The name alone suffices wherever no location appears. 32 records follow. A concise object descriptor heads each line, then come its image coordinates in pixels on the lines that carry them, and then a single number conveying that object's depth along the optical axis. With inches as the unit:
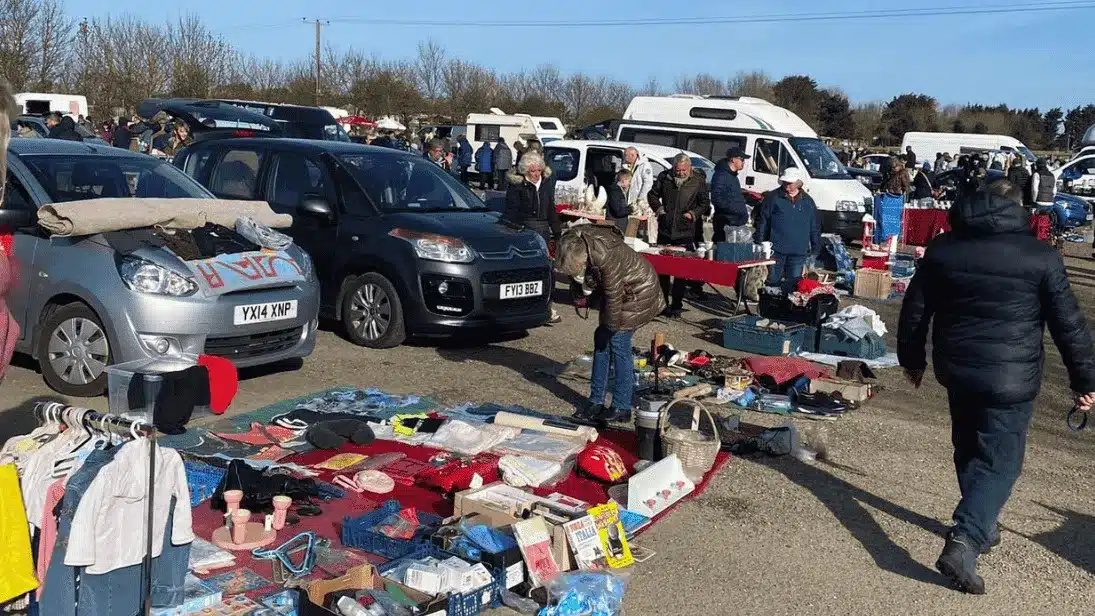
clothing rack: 147.4
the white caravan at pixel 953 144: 1347.9
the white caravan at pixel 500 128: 1456.7
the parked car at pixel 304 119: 802.2
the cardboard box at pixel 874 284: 571.8
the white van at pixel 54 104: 1338.6
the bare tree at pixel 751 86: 2569.4
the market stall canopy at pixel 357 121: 1475.6
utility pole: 2200.4
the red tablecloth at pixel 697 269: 454.9
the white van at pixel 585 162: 662.5
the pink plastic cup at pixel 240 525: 207.5
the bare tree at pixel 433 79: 2464.3
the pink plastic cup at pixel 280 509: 215.5
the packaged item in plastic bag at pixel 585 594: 187.5
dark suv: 376.5
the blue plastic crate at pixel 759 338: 416.2
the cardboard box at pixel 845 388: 346.0
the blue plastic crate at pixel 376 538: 206.2
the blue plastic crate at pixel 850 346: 416.5
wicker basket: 260.7
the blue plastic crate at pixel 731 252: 466.9
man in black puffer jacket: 200.7
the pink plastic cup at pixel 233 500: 210.1
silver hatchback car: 295.3
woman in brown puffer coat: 301.6
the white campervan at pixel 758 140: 744.3
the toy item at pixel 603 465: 259.1
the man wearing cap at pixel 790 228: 466.3
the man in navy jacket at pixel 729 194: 521.0
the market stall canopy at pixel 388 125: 1567.2
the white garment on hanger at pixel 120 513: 150.3
